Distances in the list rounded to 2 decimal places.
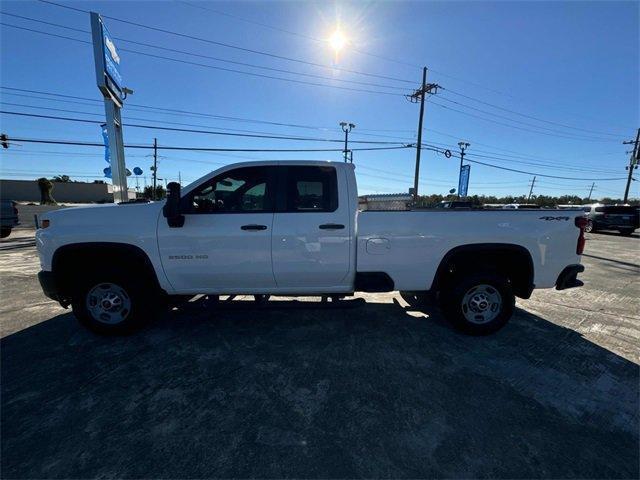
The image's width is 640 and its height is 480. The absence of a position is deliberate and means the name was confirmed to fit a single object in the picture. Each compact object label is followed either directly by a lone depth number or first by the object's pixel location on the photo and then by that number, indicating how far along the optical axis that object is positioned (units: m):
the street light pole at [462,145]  41.66
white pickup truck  3.50
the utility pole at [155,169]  45.52
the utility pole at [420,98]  25.06
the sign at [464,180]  33.16
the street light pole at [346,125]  36.37
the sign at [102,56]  8.47
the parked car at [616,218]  16.97
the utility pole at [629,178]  35.06
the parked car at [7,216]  12.13
